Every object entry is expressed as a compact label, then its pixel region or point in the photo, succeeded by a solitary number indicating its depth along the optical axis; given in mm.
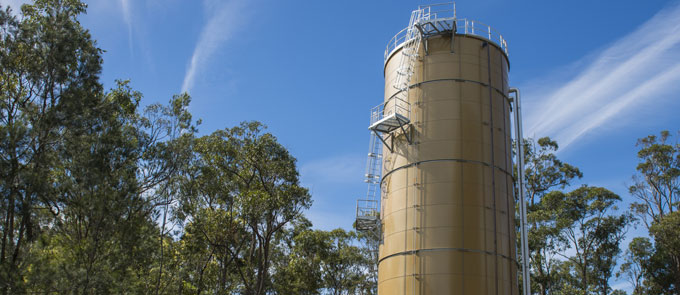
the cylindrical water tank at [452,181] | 18609
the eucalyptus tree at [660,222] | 38062
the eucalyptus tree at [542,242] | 38375
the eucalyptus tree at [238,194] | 30156
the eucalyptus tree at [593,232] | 39750
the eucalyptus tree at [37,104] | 15200
